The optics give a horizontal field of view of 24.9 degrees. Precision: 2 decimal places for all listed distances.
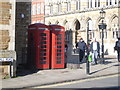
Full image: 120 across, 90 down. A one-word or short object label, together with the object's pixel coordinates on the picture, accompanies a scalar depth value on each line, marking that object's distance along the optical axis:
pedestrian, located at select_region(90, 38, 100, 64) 18.31
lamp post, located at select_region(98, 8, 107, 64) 18.91
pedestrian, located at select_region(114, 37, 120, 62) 20.30
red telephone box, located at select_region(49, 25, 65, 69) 15.61
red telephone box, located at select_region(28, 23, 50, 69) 15.15
